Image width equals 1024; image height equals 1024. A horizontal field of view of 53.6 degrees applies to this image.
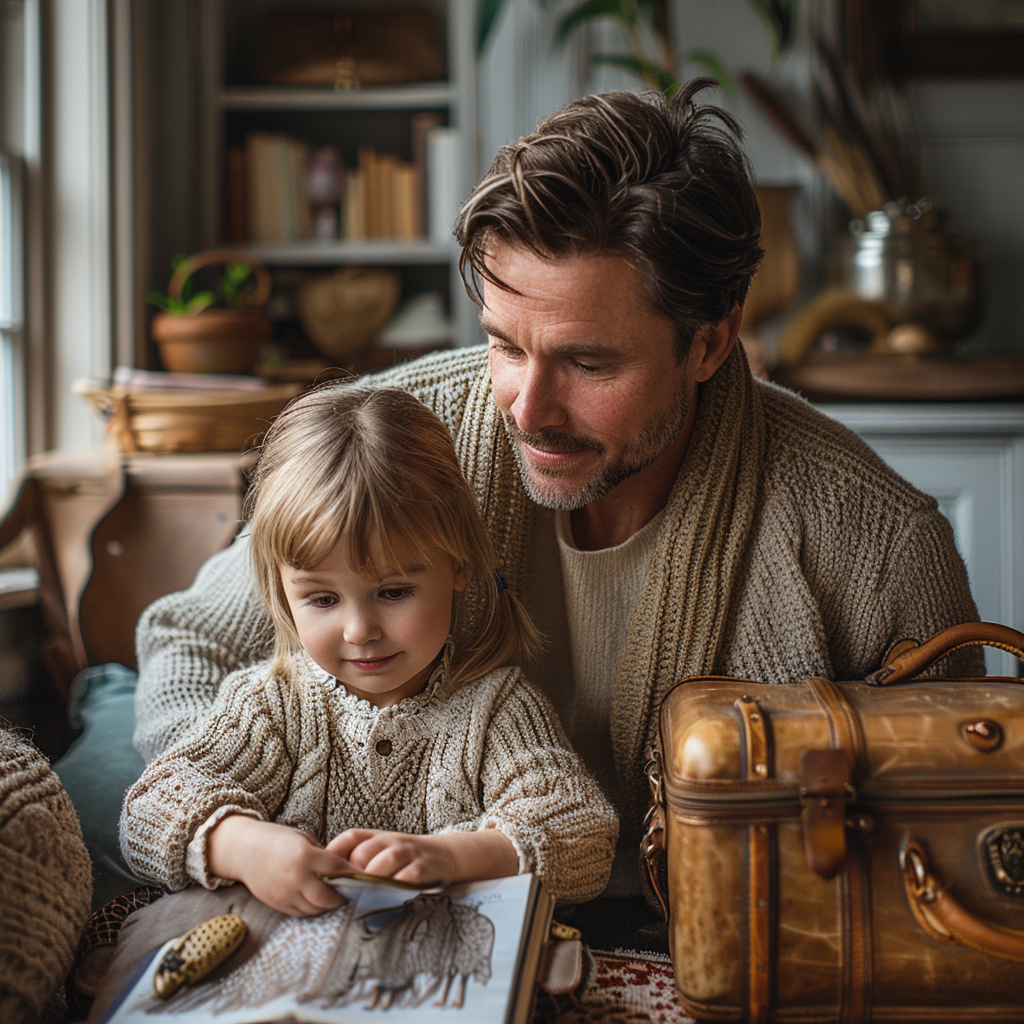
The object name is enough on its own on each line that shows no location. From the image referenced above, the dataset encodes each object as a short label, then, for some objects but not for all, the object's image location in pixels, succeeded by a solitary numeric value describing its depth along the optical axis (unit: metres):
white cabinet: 2.31
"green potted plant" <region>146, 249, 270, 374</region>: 2.35
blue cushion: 1.06
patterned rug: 0.79
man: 1.06
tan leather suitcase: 0.74
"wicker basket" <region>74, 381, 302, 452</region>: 2.02
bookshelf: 2.95
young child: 0.87
